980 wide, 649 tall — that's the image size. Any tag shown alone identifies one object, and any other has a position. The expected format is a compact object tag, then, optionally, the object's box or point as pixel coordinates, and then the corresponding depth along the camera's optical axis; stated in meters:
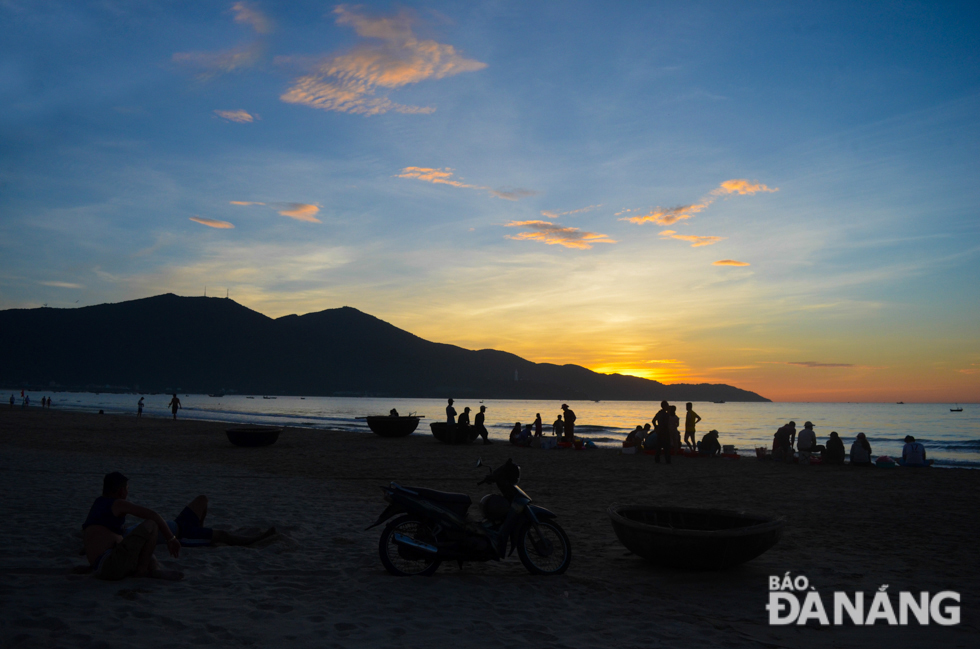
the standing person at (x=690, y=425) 23.03
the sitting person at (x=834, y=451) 20.34
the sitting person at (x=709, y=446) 22.89
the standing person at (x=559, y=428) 27.19
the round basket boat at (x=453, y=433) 27.58
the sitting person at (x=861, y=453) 19.95
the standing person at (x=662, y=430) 20.03
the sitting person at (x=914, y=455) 20.23
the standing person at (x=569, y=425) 26.86
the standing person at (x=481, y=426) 27.94
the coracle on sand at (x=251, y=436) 24.42
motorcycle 6.53
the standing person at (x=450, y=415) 27.85
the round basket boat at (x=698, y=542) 6.69
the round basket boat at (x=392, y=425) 31.00
